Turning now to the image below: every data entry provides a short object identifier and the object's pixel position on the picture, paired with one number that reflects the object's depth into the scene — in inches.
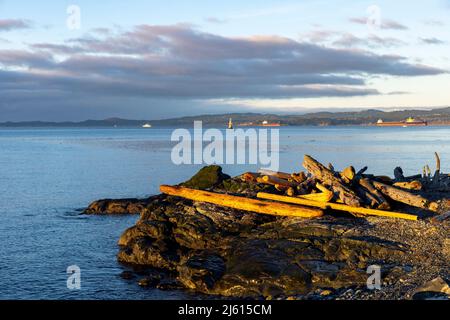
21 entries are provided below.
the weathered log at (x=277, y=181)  880.3
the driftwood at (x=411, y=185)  895.1
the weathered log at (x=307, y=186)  837.8
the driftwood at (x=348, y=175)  828.0
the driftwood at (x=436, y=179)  950.7
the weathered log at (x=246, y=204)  756.0
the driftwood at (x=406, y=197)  790.5
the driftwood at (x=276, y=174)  939.8
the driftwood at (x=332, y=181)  772.6
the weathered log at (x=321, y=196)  771.4
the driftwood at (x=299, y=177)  918.4
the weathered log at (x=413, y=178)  1046.6
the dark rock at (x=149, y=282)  684.1
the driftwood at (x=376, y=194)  776.9
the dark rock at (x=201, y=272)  647.1
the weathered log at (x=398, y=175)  1019.3
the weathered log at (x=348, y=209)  742.5
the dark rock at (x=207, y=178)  1161.4
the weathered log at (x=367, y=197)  783.7
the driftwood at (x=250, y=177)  992.9
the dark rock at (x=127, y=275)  722.2
